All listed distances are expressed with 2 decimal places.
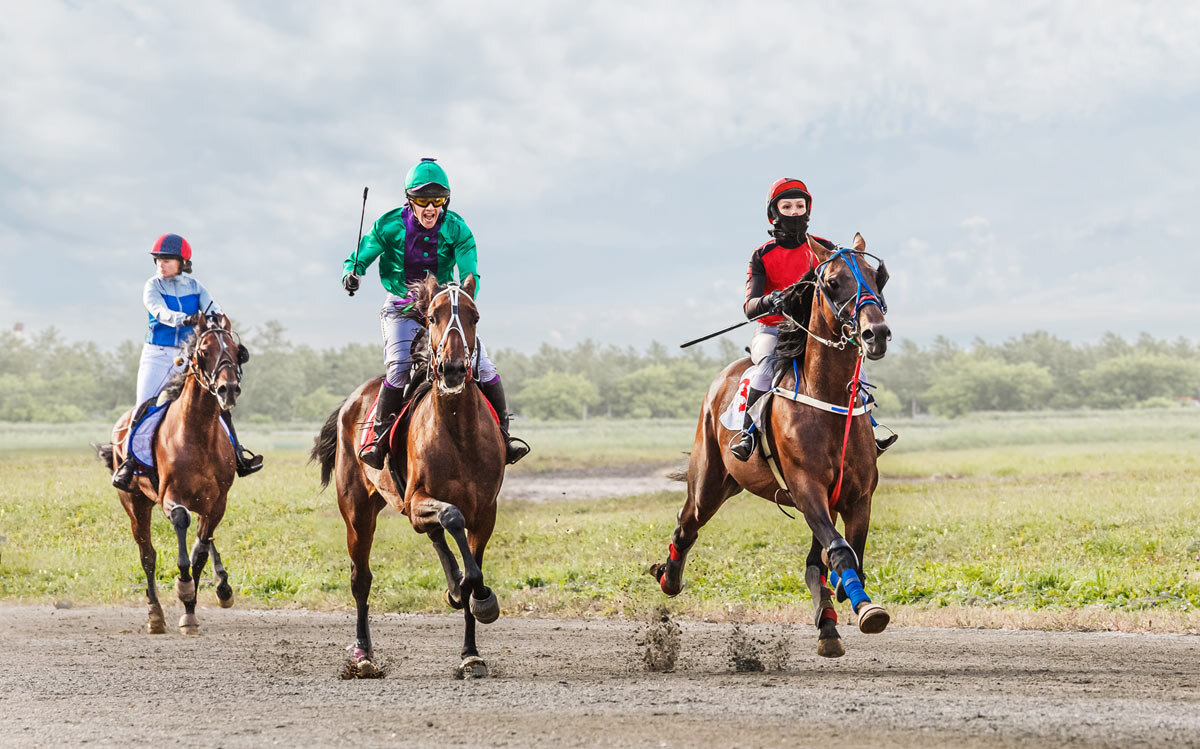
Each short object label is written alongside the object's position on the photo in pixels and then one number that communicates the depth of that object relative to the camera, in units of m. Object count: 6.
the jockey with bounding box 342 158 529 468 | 17.70
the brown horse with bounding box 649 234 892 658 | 15.20
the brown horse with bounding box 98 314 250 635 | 22.36
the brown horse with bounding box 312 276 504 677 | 15.31
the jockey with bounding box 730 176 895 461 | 17.80
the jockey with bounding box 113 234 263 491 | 24.70
